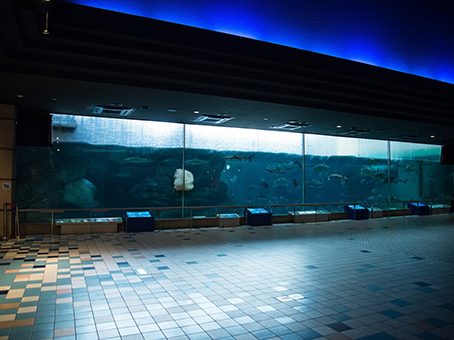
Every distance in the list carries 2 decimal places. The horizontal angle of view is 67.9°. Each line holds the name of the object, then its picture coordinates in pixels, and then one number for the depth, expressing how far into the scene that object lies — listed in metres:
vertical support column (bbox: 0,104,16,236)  8.97
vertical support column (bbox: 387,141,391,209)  17.25
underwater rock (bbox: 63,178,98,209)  11.08
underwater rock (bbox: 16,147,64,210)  10.35
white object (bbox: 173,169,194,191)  12.55
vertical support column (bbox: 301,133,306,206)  14.88
